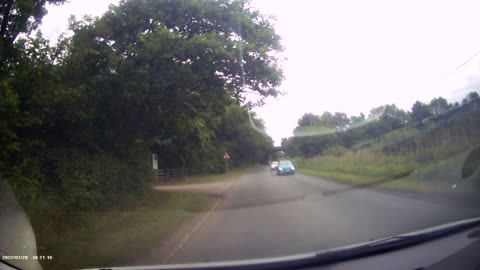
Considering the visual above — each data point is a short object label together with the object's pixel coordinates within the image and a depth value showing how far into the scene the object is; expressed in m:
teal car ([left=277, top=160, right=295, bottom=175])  36.84
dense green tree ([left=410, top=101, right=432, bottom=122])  22.83
